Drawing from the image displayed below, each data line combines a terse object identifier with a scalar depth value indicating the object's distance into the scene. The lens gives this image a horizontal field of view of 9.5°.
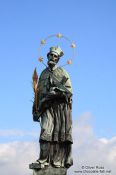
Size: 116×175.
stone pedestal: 21.16
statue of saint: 21.48
